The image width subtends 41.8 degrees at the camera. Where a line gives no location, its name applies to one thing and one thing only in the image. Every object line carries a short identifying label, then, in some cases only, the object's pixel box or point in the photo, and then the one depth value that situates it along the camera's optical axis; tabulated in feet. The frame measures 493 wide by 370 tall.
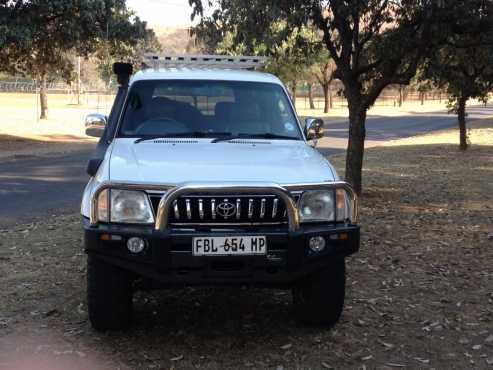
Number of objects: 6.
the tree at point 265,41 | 29.60
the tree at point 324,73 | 169.45
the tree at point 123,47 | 70.59
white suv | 12.49
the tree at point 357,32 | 28.86
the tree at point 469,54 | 29.73
